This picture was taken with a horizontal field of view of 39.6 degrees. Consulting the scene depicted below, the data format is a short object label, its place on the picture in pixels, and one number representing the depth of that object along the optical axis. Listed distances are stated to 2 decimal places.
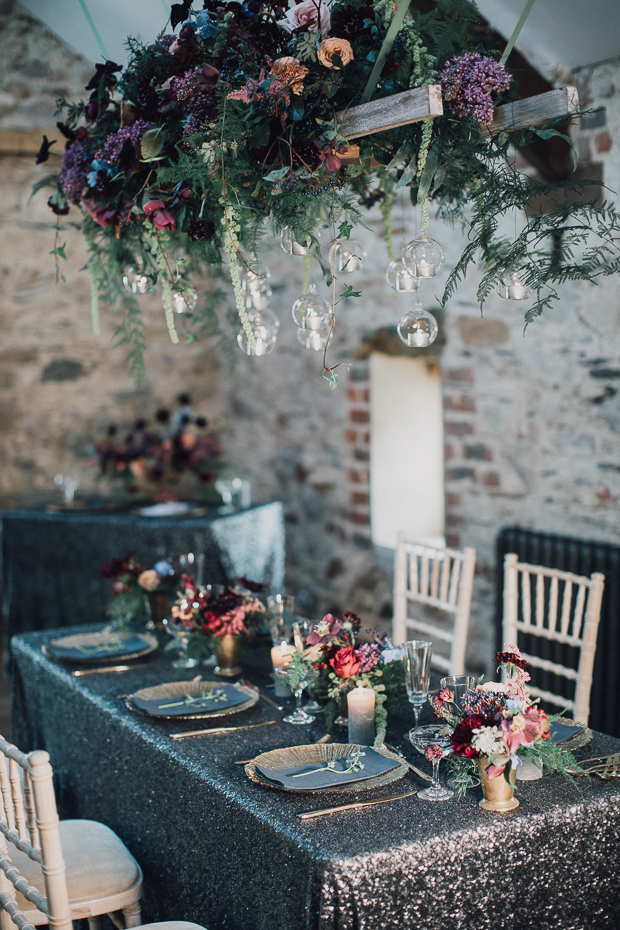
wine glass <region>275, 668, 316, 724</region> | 1.87
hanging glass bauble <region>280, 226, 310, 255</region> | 1.73
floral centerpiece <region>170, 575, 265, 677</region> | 2.15
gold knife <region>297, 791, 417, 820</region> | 1.43
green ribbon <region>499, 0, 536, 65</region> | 1.58
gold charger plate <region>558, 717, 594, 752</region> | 1.69
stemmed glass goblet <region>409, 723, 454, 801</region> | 1.47
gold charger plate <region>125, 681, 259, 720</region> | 1.97
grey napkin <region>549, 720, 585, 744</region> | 1.71
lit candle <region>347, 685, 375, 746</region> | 1.73
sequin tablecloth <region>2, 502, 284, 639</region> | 3.88
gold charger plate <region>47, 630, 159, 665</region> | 2.37
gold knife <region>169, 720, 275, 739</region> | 1.81
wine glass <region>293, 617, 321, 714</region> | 1.88
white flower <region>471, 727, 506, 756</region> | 1.42
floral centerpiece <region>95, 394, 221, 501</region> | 4.34
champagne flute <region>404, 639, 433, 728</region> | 1.70
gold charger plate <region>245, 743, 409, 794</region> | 1.55
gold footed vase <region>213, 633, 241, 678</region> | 2.19
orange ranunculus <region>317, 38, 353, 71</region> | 1.51
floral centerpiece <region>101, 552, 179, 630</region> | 2.59
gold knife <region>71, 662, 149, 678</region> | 2.25
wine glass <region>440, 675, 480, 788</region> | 1.52
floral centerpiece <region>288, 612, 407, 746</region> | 1.77
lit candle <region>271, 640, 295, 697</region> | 1.94
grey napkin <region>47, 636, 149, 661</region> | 2.34
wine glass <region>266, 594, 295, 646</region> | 2.03
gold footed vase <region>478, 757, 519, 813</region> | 1.44
